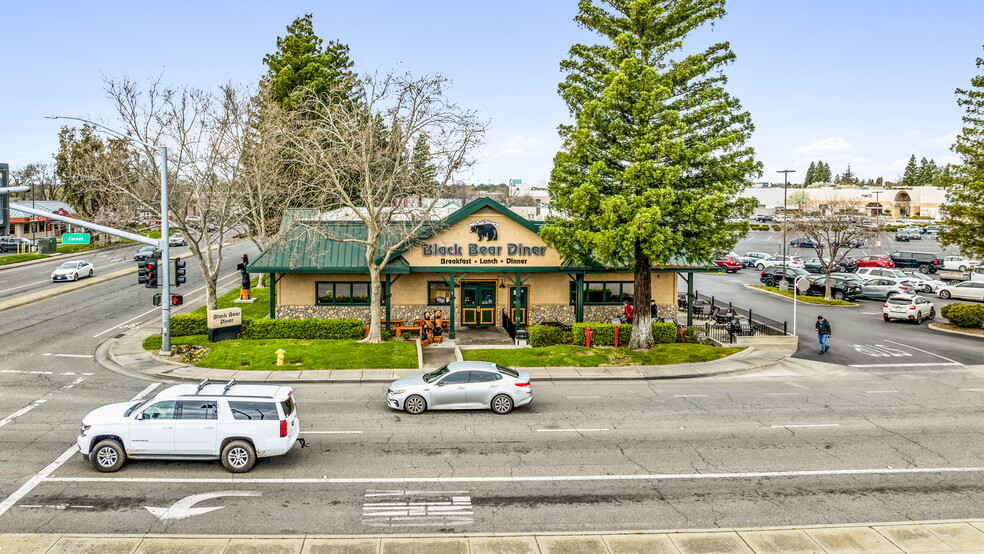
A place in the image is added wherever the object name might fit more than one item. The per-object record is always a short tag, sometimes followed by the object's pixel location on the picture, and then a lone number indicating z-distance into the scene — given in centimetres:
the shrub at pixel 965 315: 3331
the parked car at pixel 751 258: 6462
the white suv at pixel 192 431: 1429
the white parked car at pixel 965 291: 4384
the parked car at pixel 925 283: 4644
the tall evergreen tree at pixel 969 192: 3275
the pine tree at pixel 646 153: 2548
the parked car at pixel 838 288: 4397
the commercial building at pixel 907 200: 14140
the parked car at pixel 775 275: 5081
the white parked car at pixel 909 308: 3575
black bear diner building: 3111
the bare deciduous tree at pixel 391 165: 2733
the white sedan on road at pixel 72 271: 4775
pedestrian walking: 2855
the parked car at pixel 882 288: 4375
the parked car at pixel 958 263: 5626
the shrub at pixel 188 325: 2967
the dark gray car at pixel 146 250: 6135
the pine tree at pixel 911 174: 16462
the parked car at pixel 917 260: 5872
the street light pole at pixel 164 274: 2594
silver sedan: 1923
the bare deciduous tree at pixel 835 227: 4447
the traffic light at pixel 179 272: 2667
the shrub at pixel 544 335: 2900
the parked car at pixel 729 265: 6127
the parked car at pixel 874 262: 5934
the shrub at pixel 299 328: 2930
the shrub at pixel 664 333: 2981
